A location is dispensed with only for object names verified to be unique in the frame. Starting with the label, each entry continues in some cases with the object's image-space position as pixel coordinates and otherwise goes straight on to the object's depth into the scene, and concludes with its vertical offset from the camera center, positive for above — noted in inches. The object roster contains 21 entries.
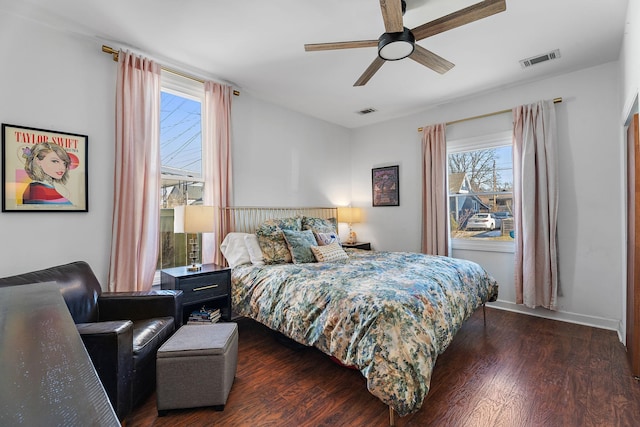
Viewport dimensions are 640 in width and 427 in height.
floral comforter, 64.5 -25.2
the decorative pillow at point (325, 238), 136.0 -10.6
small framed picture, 183.8 +17.8
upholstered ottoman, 69.7 -36.5
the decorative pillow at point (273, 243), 124.2 -11.4
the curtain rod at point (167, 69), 101.5 +56.4
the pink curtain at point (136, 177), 103.1 +14.1
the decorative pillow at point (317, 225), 144.9 -4.6
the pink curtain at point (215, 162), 129.7 +23.2
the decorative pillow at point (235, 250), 124.7 -14.1
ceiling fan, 70.5 +47.9
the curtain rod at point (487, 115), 128.5 +48.1
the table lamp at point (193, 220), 108.8 -1.3
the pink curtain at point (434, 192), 159.0 +11.8
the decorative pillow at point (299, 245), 123.8 -12.2
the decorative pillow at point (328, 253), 125.8 -16.0
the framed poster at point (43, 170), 86.6 +14.2
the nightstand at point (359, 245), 181.9 -18.1
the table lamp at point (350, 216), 191.9 -0.6
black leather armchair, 61.4 -26.5
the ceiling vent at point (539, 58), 112.9 +59.3
